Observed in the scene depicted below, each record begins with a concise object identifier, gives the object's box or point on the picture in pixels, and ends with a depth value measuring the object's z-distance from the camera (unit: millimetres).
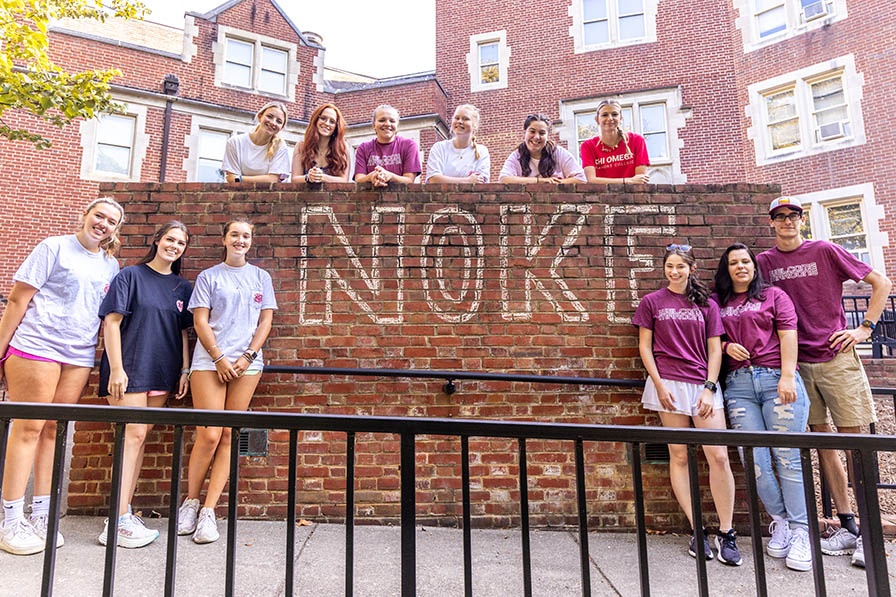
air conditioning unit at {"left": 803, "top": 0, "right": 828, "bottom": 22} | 13430
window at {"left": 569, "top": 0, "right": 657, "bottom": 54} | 13984
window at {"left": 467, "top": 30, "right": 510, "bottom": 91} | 14859
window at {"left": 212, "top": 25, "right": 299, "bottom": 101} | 14062
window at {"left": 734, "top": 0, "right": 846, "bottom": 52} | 13414
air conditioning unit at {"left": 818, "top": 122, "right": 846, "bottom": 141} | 13039
